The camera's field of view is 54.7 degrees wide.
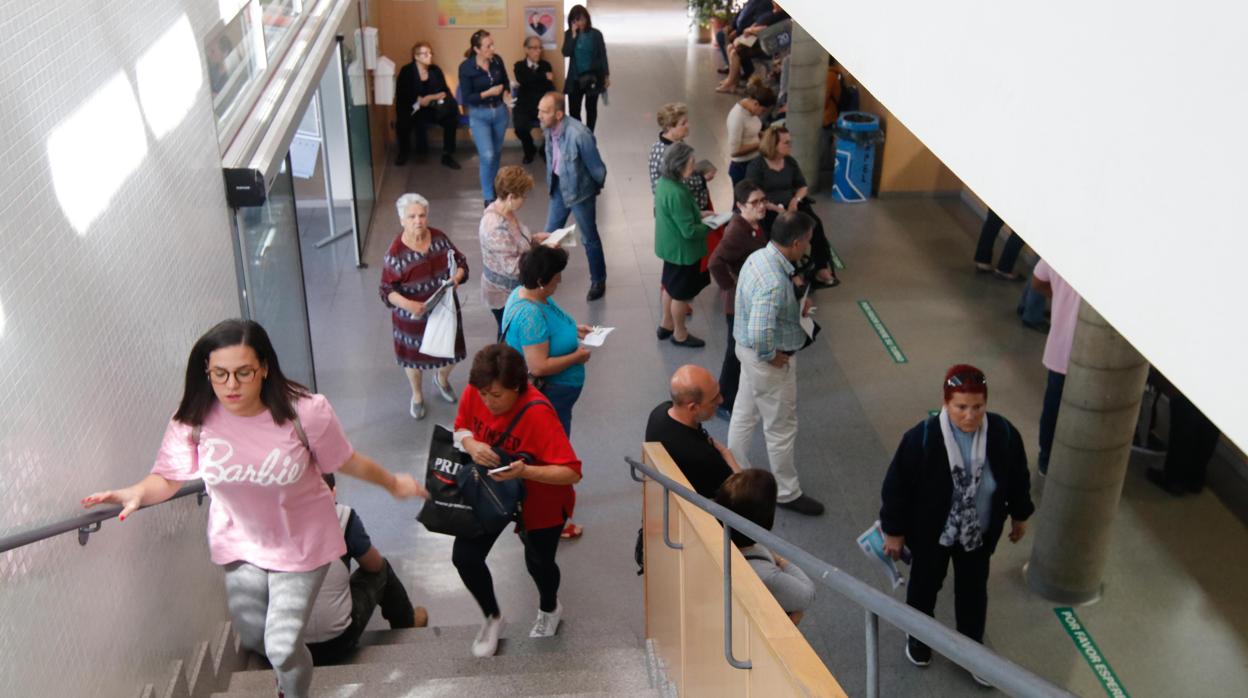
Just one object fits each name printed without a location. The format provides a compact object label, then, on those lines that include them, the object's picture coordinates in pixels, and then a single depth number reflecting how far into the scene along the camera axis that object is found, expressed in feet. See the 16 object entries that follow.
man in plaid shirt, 20.88
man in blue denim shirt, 29.78
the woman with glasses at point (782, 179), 28.86
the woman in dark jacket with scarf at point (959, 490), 16.87
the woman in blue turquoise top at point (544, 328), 19.17
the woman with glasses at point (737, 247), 25.02
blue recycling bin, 40.70
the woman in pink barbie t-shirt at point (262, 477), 12.43
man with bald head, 17.04
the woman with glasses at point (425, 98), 43.16
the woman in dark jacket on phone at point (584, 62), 42.50
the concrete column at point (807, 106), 40.60
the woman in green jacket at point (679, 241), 26.76
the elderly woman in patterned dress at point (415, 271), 23.66
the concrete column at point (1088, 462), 18.90
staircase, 15.58
